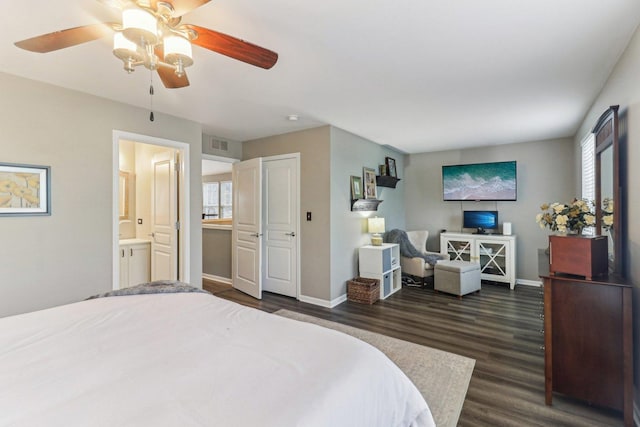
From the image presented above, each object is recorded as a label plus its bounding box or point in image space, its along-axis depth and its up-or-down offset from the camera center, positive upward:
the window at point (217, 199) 6.29 +0.34
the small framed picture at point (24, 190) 2.38 +0.22
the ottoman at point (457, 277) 4.22 -0.90
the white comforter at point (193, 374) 0.83 -0.53
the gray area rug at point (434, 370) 1.93 -1.21
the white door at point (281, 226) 4.21 -0.15
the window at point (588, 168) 3.14 +0.52
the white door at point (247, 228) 4.20 -0.19
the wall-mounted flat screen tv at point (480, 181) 4.99 +0.57
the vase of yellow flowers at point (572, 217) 2.08 -0.02
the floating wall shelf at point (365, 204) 4.32 +0.15
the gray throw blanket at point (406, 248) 4.86 -0.55
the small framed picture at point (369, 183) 4.67 +0.49
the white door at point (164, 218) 3.62 -0.03
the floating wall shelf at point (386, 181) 5.00 +0.58
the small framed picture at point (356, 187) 4.34 +0.40
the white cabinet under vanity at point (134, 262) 3.79 -0.59
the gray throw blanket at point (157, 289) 1.93 -0.48
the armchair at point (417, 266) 4.71 -0.81
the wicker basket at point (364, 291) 3.97 -1.01
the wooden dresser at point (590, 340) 1.76 -0.78
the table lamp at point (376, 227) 4.55 -0.19
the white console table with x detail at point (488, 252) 4.77 -0.62
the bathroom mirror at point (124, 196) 4.25 +0.28
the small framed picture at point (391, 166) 5.37 +0.89
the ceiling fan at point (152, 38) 1.28 +0.87
